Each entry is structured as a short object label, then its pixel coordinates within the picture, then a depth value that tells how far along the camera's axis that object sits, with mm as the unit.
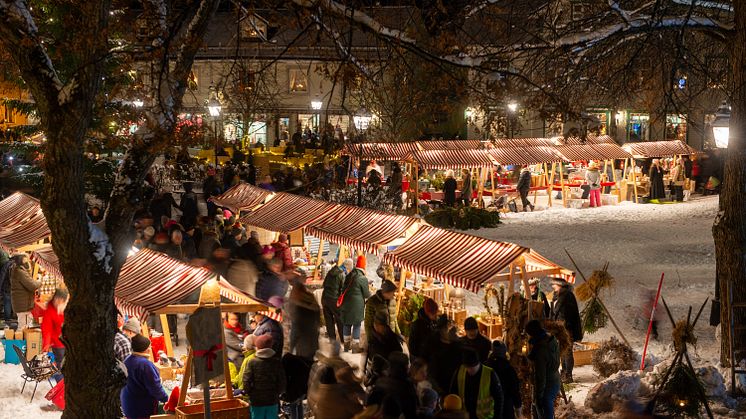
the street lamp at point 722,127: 11430
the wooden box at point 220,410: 8305
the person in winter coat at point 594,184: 25641
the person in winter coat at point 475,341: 8508
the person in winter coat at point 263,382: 8156
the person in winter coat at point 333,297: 12344
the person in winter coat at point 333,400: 7309
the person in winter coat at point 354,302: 12188
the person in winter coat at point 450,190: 24234
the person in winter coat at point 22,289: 12445
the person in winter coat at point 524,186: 24922
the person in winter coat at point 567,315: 10562
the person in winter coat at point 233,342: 10094
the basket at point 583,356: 11562
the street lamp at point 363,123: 22875
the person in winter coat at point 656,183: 26875
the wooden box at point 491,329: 12188
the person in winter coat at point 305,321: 10320
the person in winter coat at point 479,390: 7586
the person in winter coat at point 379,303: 10625
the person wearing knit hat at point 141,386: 8430
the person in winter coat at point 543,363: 8680
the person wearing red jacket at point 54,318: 10789
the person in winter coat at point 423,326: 9930
